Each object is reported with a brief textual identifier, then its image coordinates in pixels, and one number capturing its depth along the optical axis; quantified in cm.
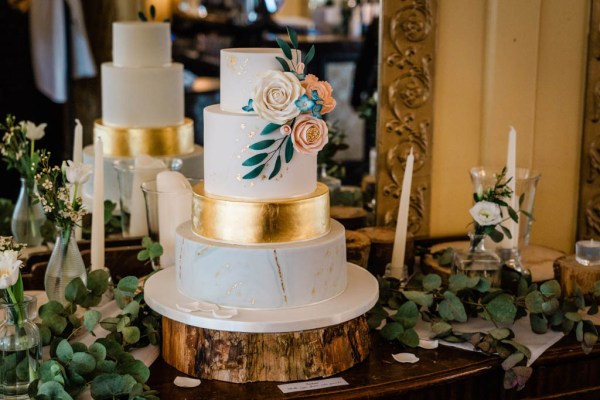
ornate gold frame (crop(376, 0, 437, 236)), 242
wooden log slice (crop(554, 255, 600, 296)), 216
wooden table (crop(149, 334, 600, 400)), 175
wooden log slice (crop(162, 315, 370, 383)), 176
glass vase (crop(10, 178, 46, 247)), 239
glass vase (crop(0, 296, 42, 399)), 168
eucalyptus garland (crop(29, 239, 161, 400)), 165
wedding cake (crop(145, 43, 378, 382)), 176
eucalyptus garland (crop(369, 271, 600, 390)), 193
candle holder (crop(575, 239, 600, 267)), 219
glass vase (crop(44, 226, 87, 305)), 204
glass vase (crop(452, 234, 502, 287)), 217
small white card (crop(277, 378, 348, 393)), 175
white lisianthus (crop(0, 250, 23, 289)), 163
